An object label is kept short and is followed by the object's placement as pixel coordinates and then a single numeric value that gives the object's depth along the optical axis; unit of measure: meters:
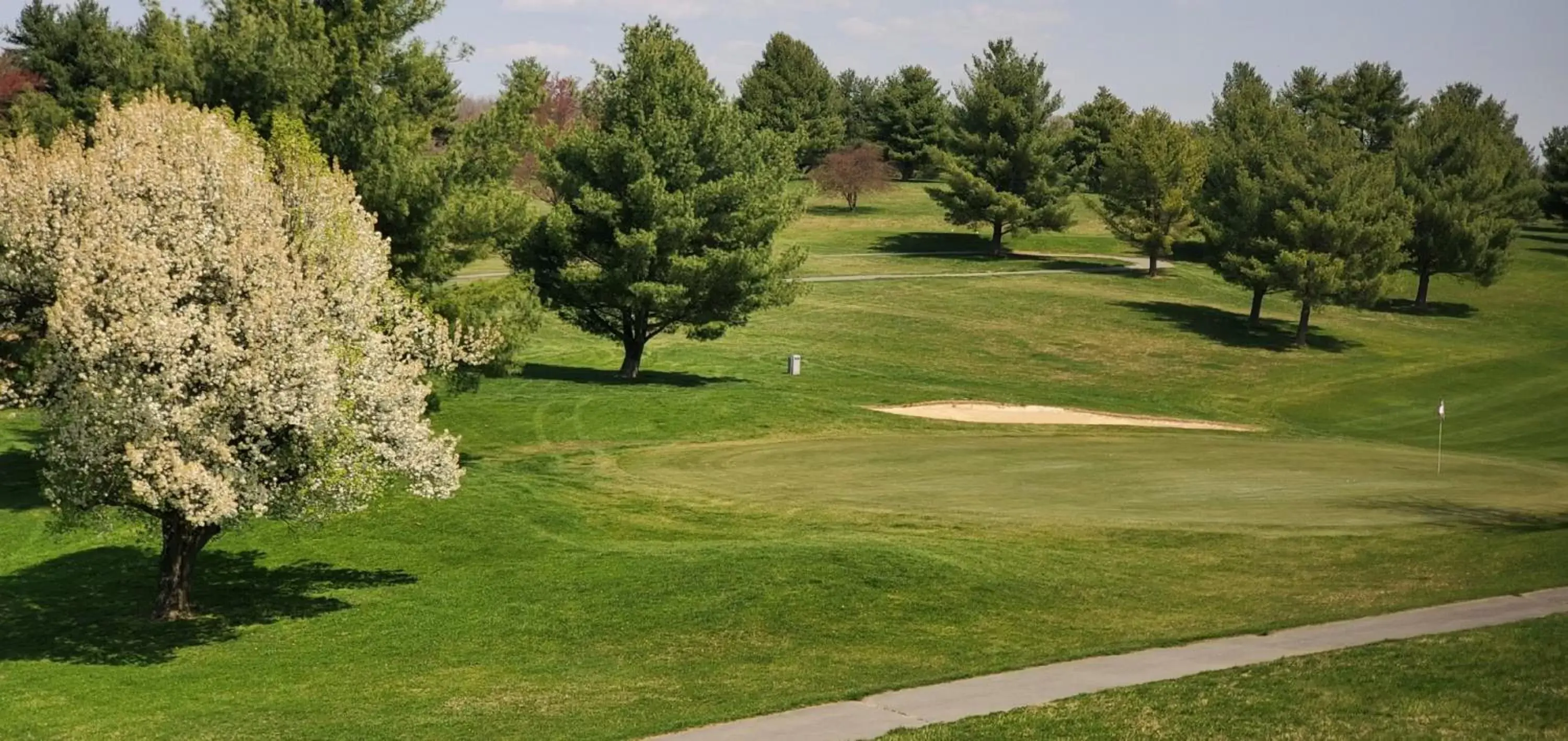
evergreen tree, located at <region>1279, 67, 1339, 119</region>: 141.00
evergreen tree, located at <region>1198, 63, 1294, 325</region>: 80.00
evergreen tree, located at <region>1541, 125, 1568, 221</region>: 133.38
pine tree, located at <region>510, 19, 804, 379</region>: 55.47
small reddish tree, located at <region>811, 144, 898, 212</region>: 124.25
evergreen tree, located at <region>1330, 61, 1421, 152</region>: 142.50
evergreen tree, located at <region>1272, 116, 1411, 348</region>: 76.81
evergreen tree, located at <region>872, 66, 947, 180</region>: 143.50
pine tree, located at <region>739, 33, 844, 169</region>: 136.12
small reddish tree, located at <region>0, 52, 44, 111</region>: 78.81
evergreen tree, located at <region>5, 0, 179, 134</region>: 78.94
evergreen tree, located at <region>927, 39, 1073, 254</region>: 102.81
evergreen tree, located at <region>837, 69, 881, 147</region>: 158.90
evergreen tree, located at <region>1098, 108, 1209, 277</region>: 96.06
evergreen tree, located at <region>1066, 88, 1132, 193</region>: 133.00
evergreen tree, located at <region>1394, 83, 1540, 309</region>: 90.38
